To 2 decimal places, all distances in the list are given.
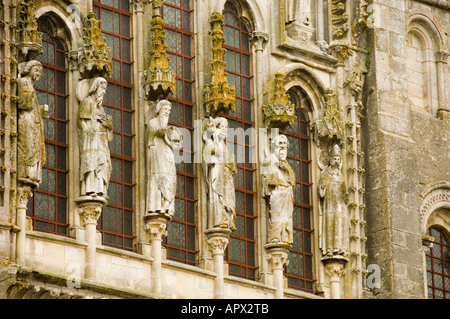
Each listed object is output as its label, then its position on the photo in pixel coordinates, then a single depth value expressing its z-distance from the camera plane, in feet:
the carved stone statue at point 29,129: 139.23
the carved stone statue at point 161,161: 146.82
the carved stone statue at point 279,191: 153.99
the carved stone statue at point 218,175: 150.41
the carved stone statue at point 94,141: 143.33
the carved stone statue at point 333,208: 158.10
